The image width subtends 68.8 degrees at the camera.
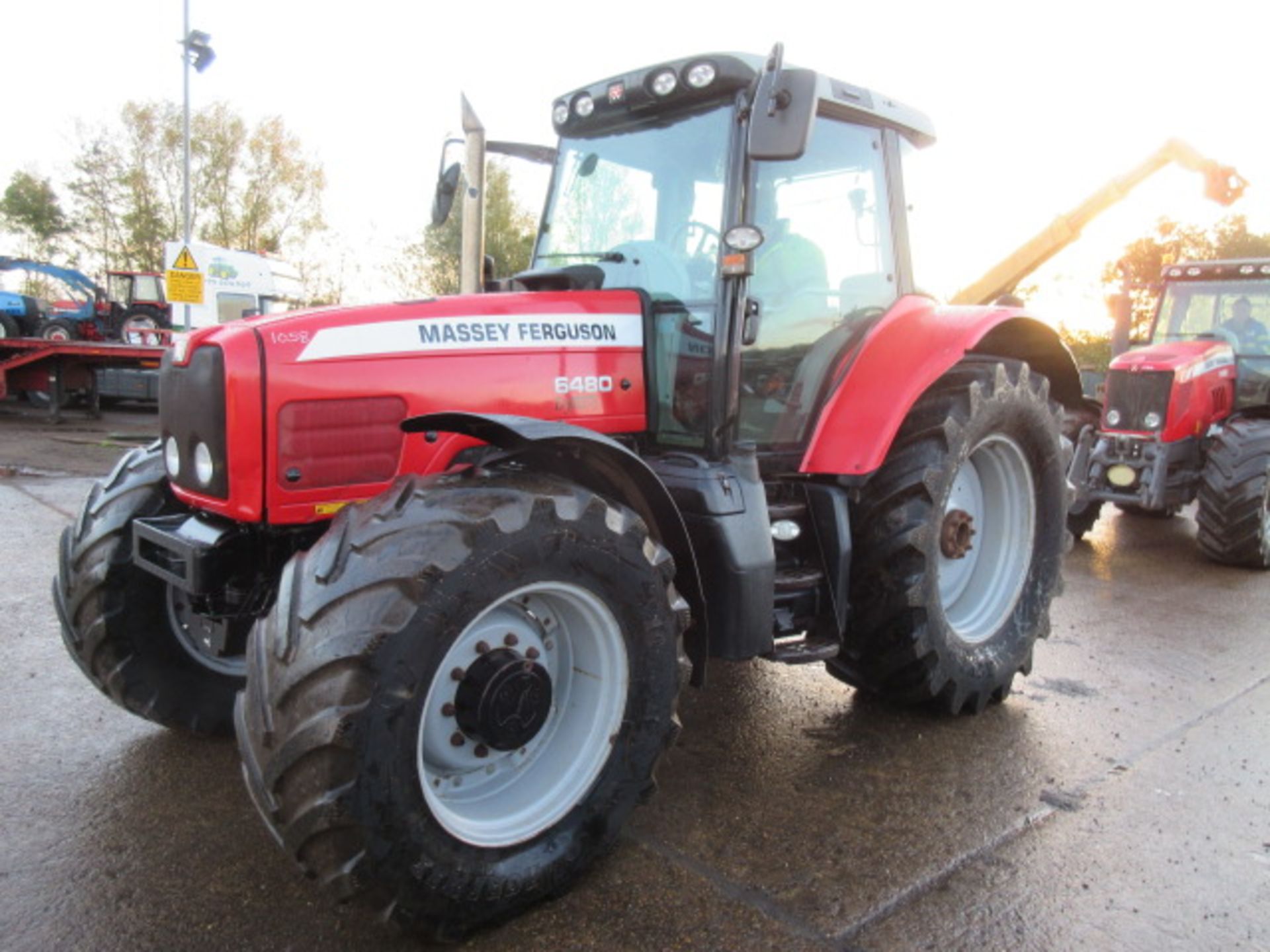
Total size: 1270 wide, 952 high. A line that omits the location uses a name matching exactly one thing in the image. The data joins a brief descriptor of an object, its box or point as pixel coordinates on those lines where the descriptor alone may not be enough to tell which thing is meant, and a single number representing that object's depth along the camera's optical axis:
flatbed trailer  13.94
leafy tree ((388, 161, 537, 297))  26.14
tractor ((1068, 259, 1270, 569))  6.71
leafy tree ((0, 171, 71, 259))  34.19
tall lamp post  14.60
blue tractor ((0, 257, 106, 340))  20.59
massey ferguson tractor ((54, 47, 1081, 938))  2.09
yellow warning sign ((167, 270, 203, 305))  11.70
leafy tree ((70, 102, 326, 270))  32.78
